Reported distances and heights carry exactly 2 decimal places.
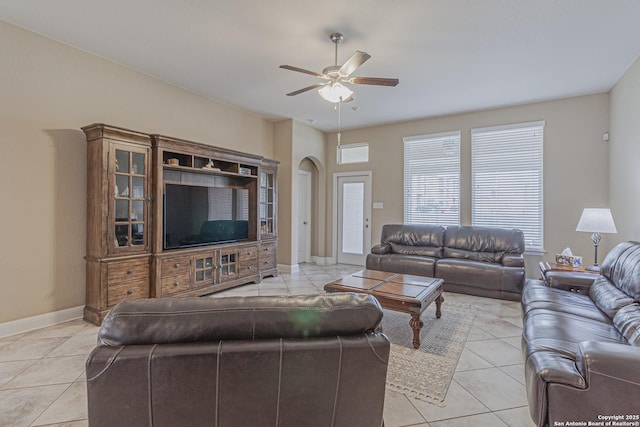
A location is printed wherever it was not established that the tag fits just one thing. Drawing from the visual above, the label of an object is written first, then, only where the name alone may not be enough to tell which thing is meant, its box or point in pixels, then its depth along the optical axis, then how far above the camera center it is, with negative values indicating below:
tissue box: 3.77 -0.60
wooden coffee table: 2.72 -0.78
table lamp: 3.53 -0.12
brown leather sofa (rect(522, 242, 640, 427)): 1.34 -0.77
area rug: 2.15 -1.22
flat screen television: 3.98 -0.09
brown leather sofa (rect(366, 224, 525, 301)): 4.26 -0.73
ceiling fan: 2.73 +1.24
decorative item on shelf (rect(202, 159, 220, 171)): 4.42 +0.63
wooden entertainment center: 3.27 -0.18
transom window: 6.59 +1.26
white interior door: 6.95 -0.18
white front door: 6.55 -0.15
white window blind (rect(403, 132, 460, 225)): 5.62 +0.61
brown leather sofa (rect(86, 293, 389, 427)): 1.00 -0.52
